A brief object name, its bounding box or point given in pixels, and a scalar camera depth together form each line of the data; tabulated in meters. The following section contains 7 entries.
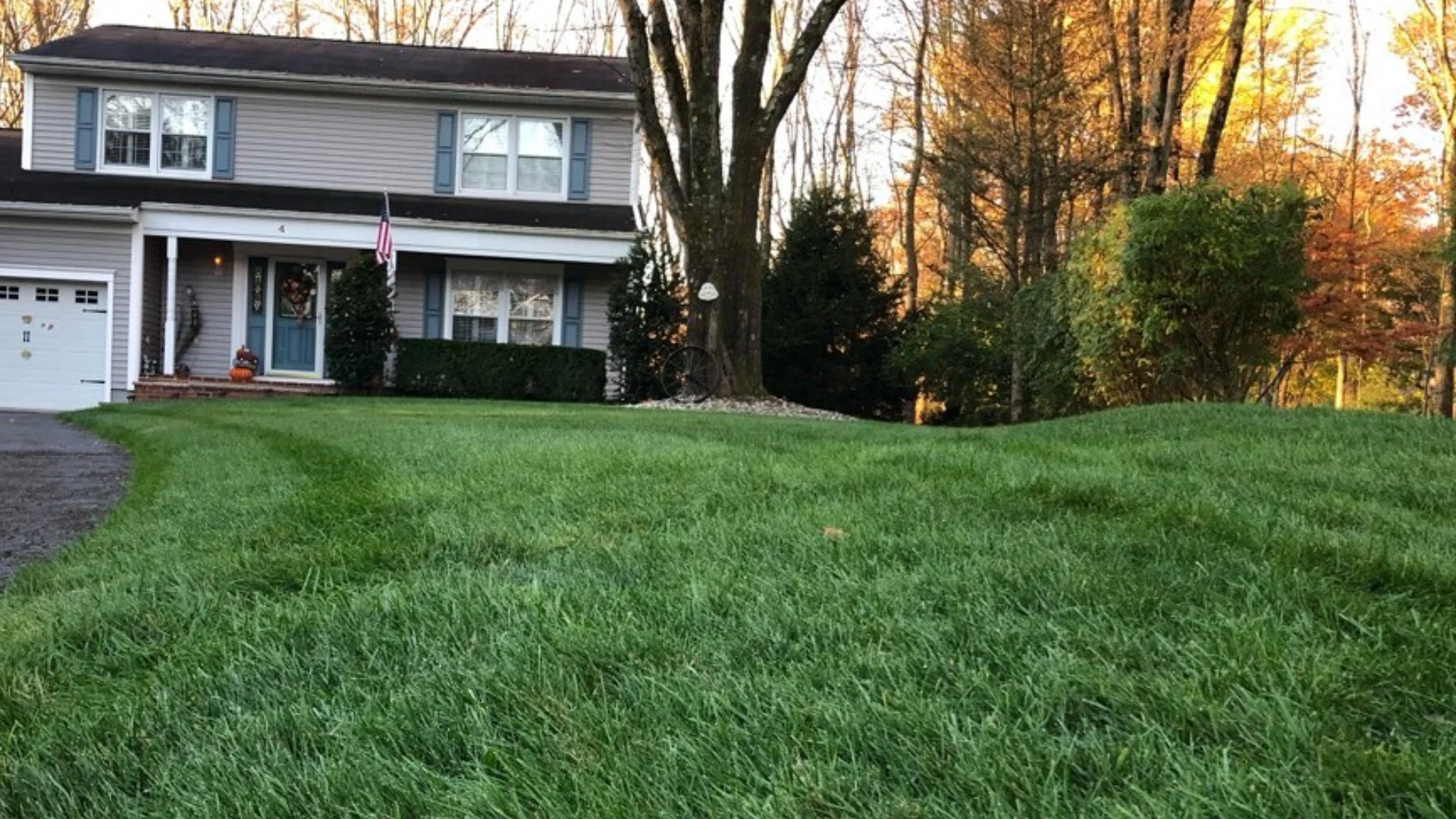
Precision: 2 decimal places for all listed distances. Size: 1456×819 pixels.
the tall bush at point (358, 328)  15.04
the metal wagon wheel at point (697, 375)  13.19
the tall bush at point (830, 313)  17.58
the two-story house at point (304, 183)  15.55
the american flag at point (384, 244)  14.23
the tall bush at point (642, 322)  15.00
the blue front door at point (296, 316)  16.61
